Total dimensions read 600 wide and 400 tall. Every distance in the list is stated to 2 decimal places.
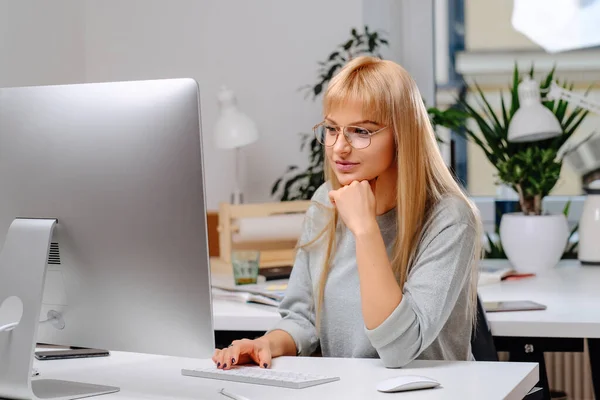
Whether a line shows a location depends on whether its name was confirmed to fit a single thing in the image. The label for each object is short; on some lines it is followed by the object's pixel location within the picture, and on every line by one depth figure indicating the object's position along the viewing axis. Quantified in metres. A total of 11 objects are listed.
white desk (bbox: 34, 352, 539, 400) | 3.32
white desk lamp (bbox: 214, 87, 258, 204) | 5.43
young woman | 3.54
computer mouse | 3.31
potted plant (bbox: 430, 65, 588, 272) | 4.96
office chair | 4.00
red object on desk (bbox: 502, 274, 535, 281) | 4.85
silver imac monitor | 3.25
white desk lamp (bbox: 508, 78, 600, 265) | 4.95
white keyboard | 3.39
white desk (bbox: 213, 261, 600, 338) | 4.08
